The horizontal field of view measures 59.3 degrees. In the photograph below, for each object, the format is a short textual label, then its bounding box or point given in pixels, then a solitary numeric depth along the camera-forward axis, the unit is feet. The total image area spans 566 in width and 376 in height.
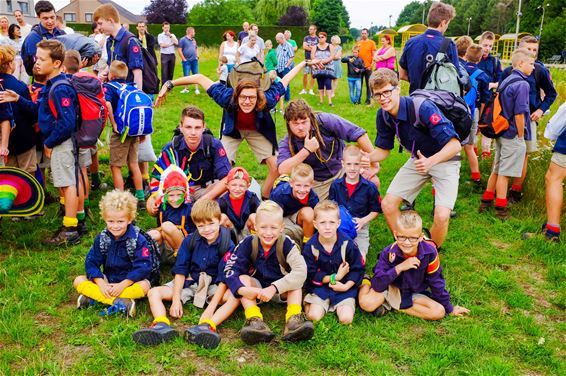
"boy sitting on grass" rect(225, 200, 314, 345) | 13.26
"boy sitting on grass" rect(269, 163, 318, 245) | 16.42
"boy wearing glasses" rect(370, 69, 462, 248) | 14.96
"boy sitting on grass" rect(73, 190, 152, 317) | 13.89
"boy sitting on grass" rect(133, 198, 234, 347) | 13.96
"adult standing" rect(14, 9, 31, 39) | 35.17
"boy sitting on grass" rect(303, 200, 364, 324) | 13.88
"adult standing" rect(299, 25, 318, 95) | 50.58
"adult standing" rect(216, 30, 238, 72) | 46.01
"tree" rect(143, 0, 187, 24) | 199.28
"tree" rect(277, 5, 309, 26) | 195.83
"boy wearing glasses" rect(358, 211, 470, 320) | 13.15
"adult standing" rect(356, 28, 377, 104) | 50.56
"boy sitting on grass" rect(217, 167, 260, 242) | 16.24
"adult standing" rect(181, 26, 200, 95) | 49.80
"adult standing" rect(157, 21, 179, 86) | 46.85
